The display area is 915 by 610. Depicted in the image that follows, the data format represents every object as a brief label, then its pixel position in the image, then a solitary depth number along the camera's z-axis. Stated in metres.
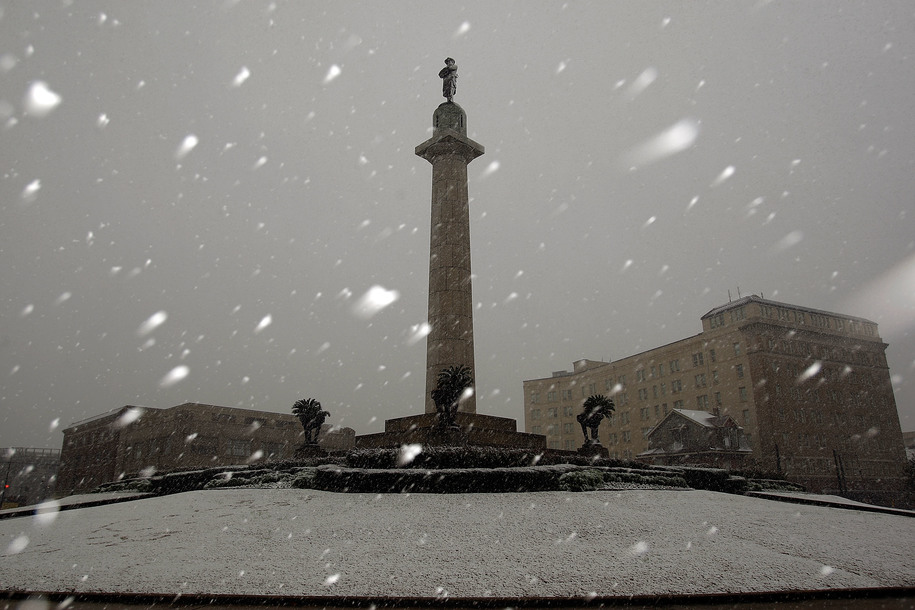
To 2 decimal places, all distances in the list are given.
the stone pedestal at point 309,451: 26.84
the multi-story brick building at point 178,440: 57.84
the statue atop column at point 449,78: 29.77
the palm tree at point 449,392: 20.47
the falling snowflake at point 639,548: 8.50
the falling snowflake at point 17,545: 9.69
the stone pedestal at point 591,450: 27.01
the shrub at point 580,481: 15.15
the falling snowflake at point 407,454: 16.44
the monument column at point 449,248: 24.84
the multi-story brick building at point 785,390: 52.97
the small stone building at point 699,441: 41.25
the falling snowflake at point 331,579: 7.10
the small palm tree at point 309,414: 27.66
